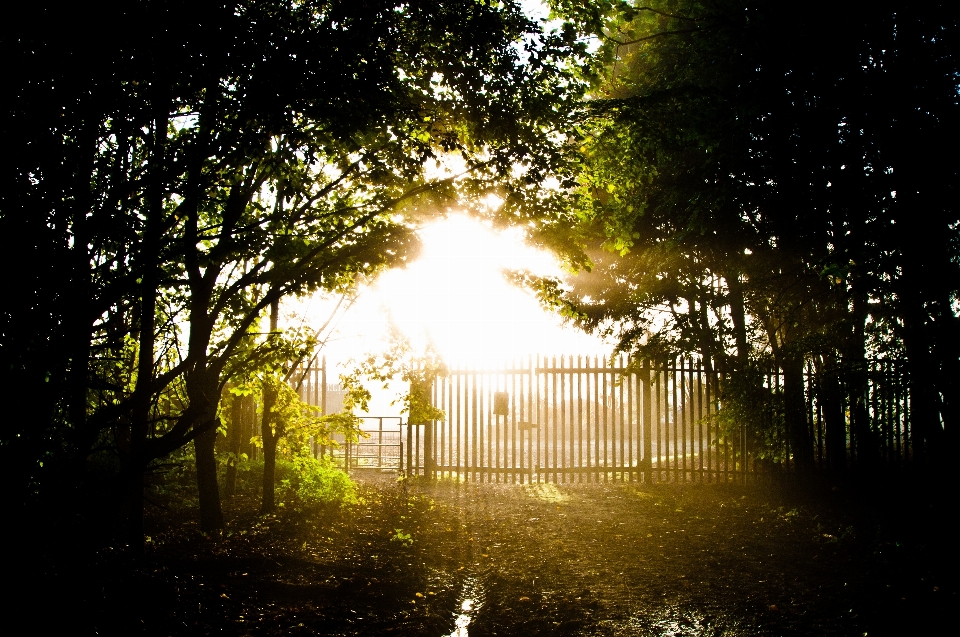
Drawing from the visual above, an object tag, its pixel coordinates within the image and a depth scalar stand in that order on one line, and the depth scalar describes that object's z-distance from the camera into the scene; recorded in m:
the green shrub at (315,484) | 8.39
